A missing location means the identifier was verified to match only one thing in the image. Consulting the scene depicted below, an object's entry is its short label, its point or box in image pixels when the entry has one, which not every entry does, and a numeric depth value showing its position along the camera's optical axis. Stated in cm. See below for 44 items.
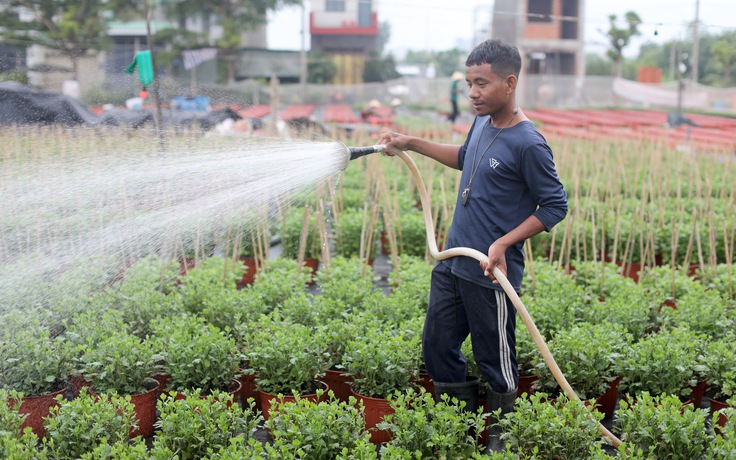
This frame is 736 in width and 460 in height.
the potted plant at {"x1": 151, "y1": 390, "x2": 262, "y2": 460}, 315
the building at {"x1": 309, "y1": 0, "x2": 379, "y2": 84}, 4466
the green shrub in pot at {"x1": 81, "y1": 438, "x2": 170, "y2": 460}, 290
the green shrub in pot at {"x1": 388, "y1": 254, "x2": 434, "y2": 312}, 505
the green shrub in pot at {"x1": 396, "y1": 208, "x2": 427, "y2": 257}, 736
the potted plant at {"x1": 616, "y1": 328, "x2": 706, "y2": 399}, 385
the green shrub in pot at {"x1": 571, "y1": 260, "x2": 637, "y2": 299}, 555
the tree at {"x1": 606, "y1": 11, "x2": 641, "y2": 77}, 3946
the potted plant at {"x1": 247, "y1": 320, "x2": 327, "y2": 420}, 387
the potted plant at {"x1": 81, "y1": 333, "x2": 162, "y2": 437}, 381
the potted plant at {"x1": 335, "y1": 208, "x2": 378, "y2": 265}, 718
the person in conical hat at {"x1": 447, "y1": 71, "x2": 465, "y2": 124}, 1997
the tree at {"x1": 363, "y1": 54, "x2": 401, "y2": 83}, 4150
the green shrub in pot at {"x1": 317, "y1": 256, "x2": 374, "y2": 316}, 483
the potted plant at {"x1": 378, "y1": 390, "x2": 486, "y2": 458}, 311
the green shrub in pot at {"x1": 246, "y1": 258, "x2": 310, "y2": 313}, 513
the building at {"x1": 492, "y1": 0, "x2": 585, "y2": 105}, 3738
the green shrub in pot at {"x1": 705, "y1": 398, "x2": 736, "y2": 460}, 289
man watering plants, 321
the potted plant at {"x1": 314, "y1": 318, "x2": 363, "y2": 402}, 414
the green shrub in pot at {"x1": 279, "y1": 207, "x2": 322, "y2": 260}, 702
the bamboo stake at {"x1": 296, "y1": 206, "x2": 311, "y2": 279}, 544
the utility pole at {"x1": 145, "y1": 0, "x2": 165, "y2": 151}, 795
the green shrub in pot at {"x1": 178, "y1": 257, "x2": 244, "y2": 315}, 512
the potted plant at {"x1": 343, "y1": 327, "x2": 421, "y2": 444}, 378
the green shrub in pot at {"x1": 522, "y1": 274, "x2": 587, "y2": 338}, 462
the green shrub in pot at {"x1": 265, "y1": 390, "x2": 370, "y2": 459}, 307
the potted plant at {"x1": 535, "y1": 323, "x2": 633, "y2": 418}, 392
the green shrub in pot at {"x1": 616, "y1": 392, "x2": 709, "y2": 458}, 310
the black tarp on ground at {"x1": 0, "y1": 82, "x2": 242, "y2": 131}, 1274
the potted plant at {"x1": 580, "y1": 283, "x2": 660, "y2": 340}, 469
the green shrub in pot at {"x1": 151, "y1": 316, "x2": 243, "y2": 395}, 389
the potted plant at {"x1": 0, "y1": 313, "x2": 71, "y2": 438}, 376
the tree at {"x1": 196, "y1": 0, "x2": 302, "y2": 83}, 3375
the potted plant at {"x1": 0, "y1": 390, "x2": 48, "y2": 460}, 294
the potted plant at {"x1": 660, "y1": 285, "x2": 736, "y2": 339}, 456
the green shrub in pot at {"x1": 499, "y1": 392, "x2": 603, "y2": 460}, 311
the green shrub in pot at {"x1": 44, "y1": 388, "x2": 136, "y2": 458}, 314
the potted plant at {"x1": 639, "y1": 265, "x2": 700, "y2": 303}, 539
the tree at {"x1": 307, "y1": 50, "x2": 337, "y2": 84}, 3856
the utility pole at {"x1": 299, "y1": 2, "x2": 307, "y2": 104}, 2749
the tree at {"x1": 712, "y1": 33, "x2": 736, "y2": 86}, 3414
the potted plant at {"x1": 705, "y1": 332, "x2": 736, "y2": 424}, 382
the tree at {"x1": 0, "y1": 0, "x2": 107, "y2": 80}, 2764
